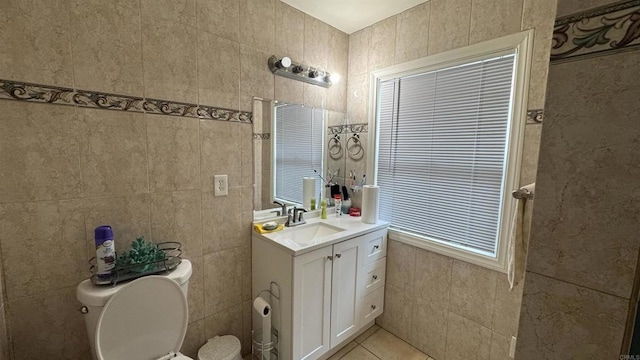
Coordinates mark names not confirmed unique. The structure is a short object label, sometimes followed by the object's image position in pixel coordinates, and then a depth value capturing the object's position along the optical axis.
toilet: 1.08
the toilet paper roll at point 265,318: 1.58
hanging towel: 1.01
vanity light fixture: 1.80
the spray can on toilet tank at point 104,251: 1.14
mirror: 1.86
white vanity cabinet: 1.54
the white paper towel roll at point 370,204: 2.07
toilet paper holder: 1.61
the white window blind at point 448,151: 1.59
